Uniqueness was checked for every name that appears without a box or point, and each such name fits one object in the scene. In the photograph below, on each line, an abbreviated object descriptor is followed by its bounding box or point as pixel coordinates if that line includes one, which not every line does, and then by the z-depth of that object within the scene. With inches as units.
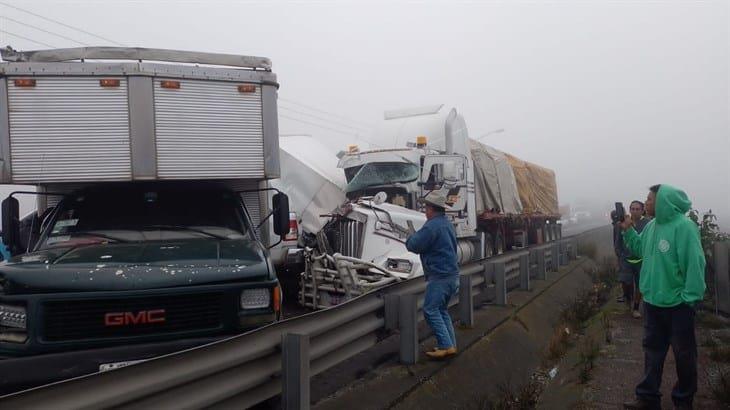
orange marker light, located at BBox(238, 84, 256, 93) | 246.8
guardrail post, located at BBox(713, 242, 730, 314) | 338.6
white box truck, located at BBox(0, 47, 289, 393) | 166.6
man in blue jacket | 229.6
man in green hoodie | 180.5
